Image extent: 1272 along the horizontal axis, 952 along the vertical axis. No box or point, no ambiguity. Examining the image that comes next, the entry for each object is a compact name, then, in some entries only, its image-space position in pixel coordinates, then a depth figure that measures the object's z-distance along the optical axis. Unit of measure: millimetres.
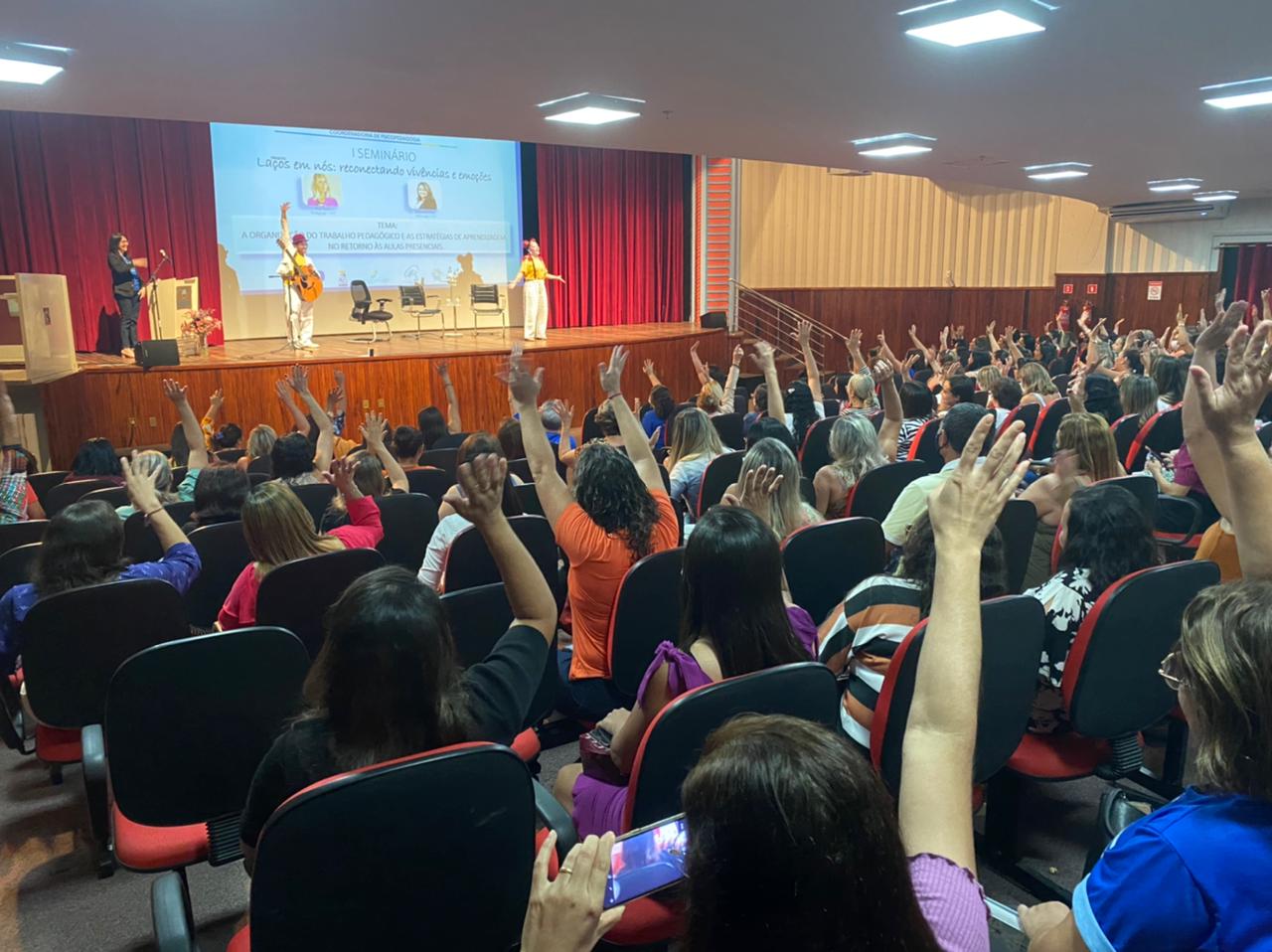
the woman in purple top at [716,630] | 1887
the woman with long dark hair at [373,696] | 1531
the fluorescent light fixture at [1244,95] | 5055
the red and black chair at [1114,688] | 2297
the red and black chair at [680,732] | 1677
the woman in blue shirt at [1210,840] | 995
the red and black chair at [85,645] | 2408
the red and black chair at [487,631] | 2549
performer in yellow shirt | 12211
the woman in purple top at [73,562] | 2646
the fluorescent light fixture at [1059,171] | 9047
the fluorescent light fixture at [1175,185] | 10531
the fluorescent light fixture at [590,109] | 5625
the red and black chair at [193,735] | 2020
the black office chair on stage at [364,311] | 11391
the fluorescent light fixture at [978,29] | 3710
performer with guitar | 10414
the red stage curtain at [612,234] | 14750
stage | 8609
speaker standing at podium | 9695
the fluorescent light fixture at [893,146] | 7371
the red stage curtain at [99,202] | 10344
